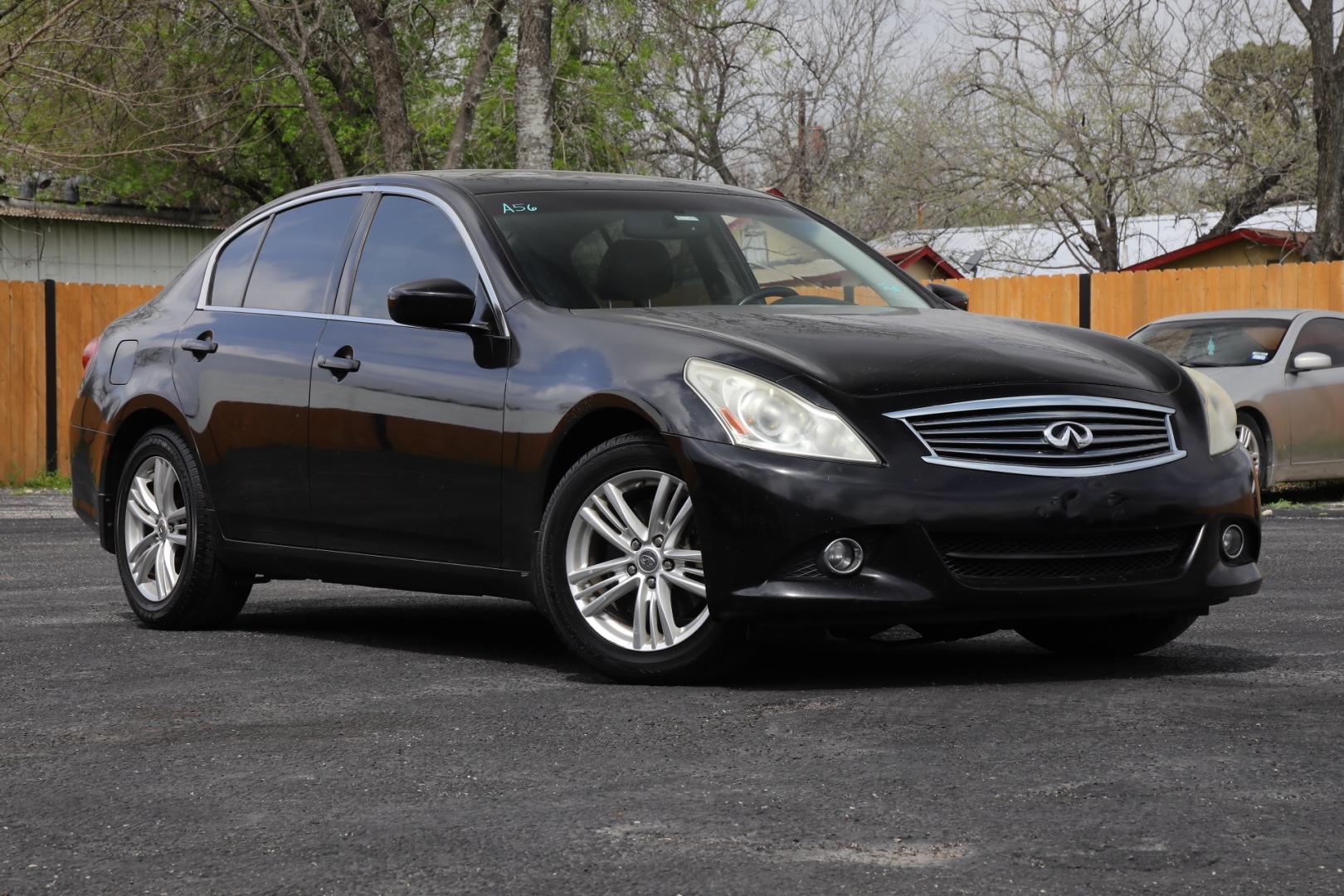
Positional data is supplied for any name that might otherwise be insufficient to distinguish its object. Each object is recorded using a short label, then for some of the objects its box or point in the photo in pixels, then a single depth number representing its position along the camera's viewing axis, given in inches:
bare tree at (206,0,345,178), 1155.3
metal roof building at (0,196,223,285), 1396.4
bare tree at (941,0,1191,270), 1598.2
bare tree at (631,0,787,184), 1023.0
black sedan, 214.2
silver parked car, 636.1
